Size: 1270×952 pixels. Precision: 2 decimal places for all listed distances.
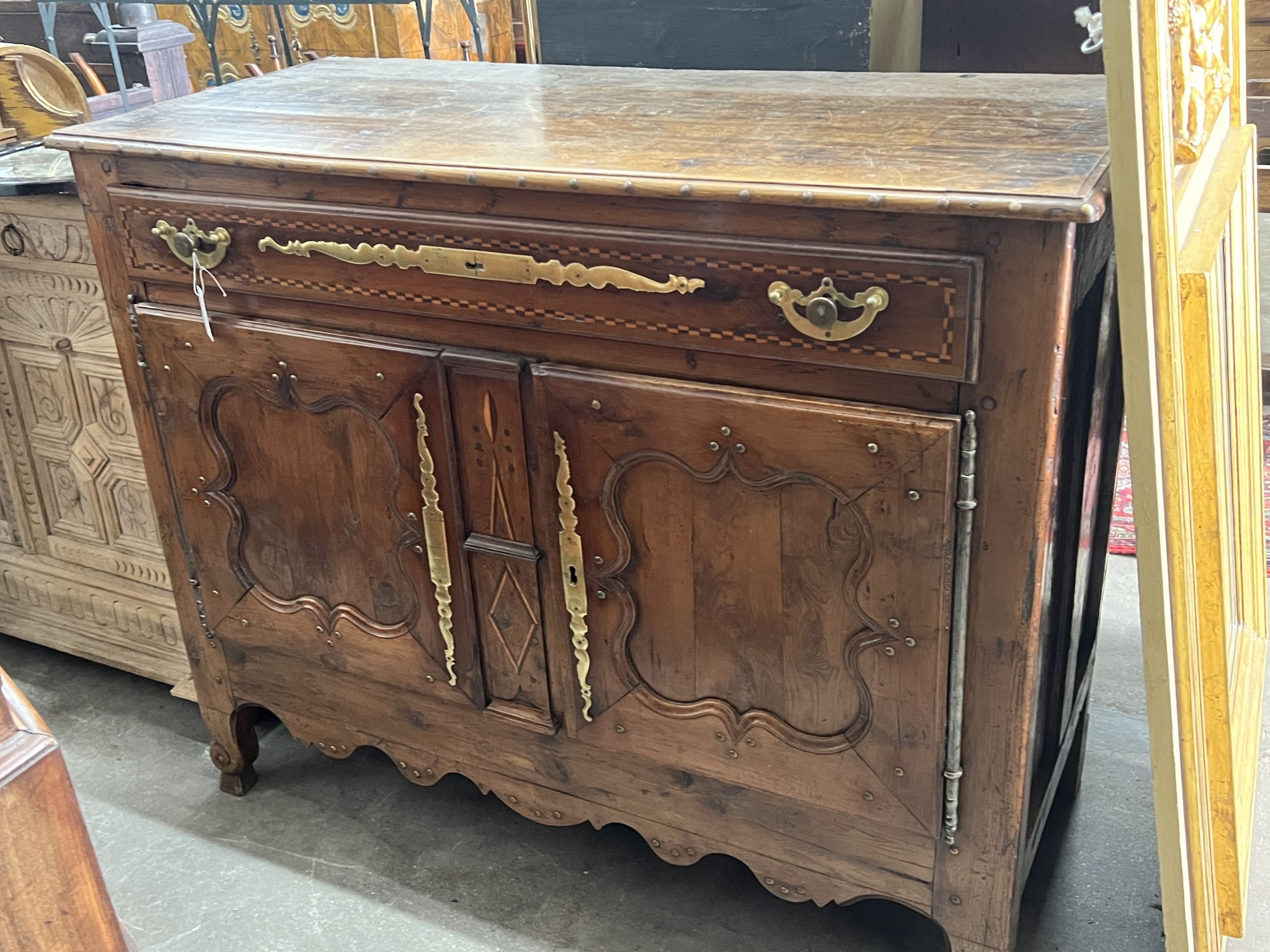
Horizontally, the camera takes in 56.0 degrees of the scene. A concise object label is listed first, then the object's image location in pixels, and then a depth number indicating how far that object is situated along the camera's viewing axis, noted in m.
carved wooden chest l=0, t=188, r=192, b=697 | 1.89
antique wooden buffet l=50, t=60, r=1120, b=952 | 1.16
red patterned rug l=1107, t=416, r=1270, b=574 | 2.50
